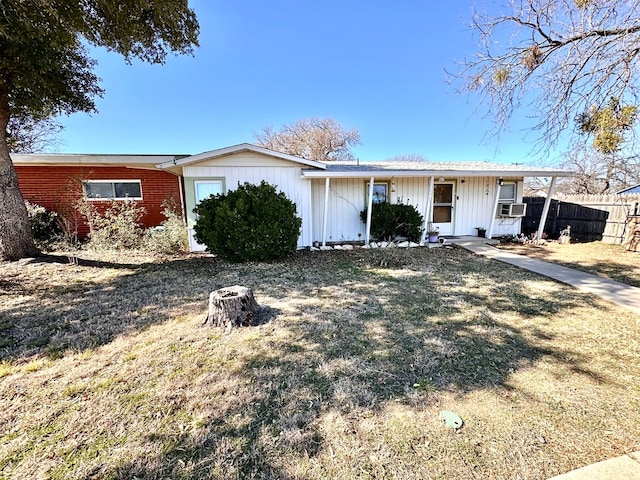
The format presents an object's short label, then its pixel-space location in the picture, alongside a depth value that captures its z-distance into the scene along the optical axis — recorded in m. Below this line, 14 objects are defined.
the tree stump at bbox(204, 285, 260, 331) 3.50
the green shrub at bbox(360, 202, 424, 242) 8.62
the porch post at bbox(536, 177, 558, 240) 8.78
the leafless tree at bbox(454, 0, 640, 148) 3.88
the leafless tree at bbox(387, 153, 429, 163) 30.84
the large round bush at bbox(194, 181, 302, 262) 6.34
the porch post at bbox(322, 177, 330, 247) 7.90
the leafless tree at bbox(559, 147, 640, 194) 15.75
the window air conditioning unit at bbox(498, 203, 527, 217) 9.51
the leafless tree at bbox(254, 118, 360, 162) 23.95
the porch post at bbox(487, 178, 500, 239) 9.08
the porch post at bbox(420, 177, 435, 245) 8.34
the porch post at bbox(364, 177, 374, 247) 7.83
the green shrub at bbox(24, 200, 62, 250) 9.05
